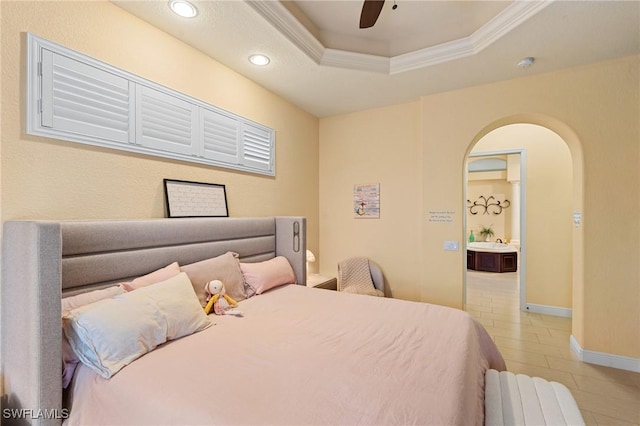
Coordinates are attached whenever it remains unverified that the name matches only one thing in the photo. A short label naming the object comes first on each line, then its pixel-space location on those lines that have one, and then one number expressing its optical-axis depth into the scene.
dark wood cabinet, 6.24
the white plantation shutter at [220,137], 2.47
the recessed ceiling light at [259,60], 2.46
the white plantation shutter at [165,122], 2.00
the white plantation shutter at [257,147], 2.86
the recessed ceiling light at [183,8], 1.83
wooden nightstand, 3.21
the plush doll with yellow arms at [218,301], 1.96
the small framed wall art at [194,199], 2.17
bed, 1.03
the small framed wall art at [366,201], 3.76
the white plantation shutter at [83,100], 1.55
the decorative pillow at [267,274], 2.45
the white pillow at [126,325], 1.27
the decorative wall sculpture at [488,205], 7.36
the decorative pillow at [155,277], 1.70
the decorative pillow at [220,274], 2.01
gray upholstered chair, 3.55
